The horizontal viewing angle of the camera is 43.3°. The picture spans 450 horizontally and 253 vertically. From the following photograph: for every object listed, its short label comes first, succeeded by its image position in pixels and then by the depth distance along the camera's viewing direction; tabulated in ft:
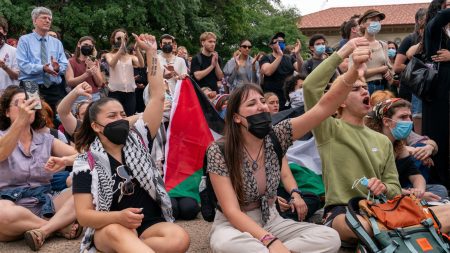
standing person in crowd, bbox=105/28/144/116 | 27.73
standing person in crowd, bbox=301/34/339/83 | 27.53
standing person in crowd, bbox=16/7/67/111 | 24.79
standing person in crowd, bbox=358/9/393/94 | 23.86
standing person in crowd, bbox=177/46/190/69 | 37.31
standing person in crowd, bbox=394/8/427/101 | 22.90
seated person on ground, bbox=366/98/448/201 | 16.24
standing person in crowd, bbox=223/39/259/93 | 32.65
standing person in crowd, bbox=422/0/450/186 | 18.43
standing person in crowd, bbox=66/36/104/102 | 26.73
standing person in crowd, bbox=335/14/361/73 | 26.24
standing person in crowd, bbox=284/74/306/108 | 22.85
